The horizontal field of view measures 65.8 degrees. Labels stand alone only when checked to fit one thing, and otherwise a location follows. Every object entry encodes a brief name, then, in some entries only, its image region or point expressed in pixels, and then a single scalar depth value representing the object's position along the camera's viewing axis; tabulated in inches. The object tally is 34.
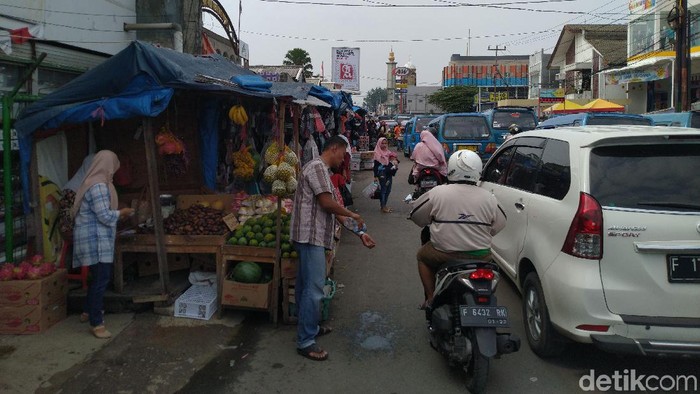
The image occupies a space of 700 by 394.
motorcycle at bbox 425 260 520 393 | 144.6
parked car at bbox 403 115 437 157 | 893.8
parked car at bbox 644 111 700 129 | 494.3
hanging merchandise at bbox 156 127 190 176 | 239.0
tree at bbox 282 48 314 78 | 1835.6
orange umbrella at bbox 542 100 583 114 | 1034.5
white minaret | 3745.1
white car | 138.5
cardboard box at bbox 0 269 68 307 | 187.8
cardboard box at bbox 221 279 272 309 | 202.2
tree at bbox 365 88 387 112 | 5620.1
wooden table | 216.7
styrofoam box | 208.2
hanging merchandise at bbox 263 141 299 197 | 200.8
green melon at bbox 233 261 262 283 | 206.4
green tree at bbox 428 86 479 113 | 2524.6
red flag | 232.6
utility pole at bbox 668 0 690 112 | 681.6
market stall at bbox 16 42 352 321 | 203.3
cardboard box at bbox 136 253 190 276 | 234.1
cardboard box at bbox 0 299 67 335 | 189.9
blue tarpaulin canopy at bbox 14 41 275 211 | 199.9
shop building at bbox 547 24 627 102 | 1467.8
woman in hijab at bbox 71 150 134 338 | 184.2
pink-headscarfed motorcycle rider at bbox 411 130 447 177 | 382.6
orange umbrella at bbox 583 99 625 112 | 915.4
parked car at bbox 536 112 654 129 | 495.2
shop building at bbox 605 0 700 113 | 1032.2
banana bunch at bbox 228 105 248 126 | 262.8
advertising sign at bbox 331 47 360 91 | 1151.0
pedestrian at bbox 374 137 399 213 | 438.3
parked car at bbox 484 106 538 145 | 656.4
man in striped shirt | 172.1
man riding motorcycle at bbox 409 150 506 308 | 159.6
